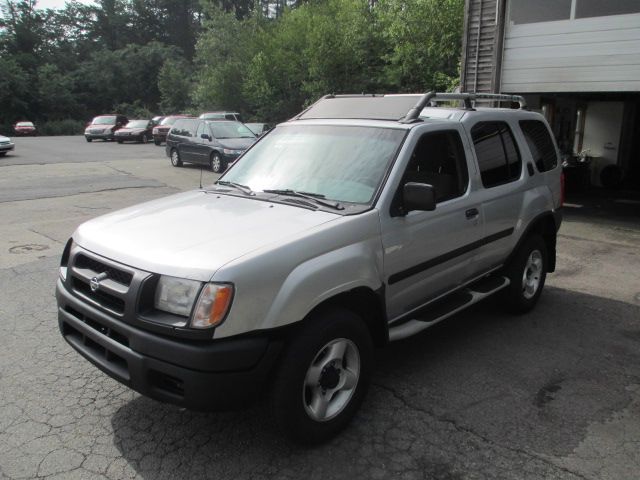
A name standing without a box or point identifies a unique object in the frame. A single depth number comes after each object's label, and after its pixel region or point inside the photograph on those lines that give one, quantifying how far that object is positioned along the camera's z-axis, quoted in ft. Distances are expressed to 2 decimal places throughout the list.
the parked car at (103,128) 106.83
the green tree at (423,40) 63.77
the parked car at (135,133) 101.09
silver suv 8.59
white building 30.66
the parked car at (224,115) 96.13
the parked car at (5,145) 72.13
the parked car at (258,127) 78.57
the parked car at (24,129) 141.49
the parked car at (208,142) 52.75
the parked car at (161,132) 94.58
